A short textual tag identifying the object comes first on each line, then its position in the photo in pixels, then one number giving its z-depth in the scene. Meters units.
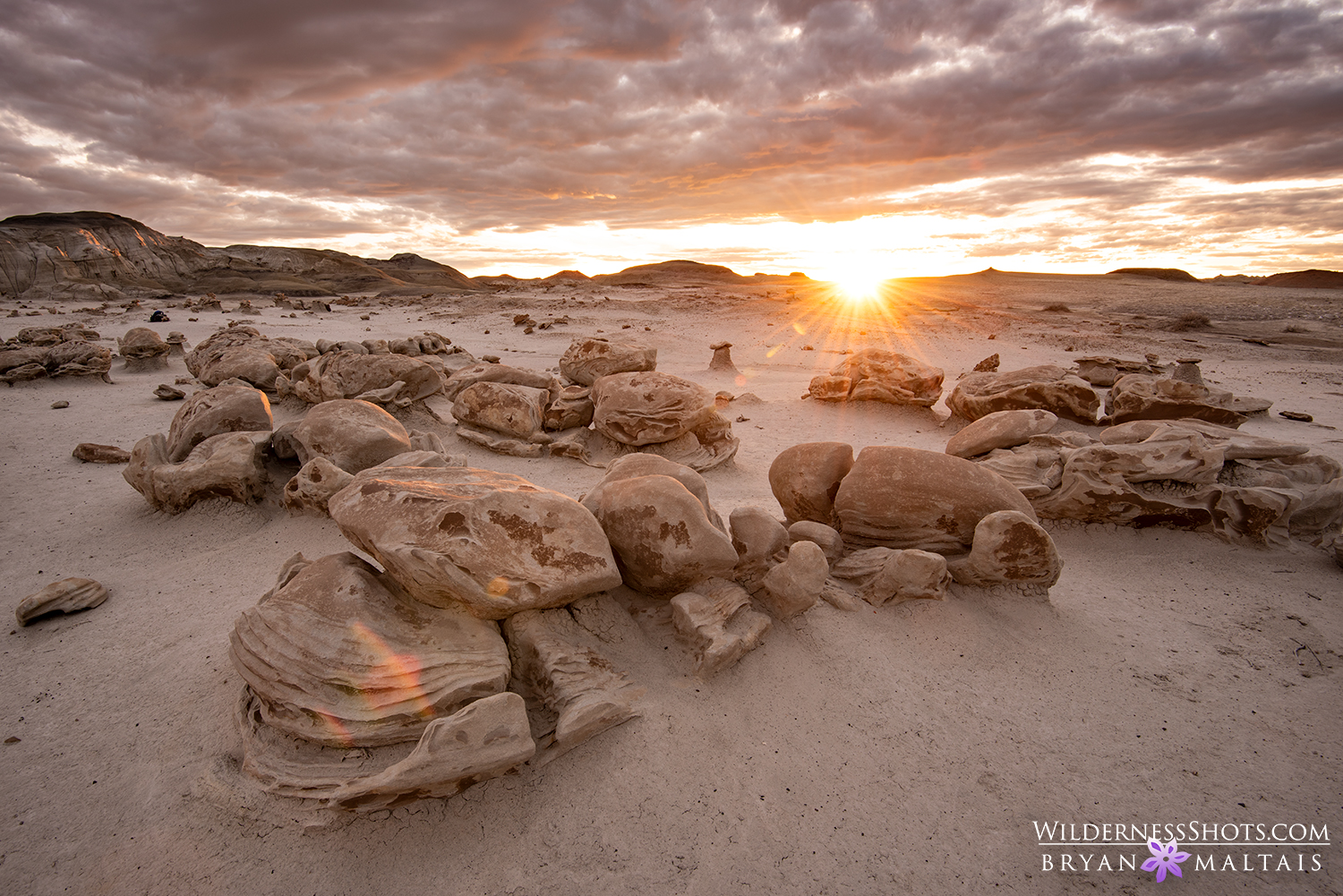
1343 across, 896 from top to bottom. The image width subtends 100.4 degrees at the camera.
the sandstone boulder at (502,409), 6.95
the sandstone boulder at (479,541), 2.44
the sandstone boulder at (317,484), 4.41
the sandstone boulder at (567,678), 2.37
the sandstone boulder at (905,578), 3.28
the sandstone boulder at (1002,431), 5.32
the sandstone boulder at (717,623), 2.75
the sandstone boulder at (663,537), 2.97
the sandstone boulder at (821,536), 3.65
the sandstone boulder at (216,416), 5.08
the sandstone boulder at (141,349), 10.44
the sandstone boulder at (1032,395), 7.29
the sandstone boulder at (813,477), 3.99
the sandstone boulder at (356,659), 2.18
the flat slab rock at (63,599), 3.15
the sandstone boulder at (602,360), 8.32
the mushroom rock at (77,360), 8.99
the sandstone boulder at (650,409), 6.56
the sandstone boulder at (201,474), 4.50
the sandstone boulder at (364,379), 7.26
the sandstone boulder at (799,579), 3.02
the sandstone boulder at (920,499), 3.56
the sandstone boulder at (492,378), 7.81
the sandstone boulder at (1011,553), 3.30
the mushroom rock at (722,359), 12.57
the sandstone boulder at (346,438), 4.79
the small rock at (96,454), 5.71
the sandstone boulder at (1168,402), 6.51
